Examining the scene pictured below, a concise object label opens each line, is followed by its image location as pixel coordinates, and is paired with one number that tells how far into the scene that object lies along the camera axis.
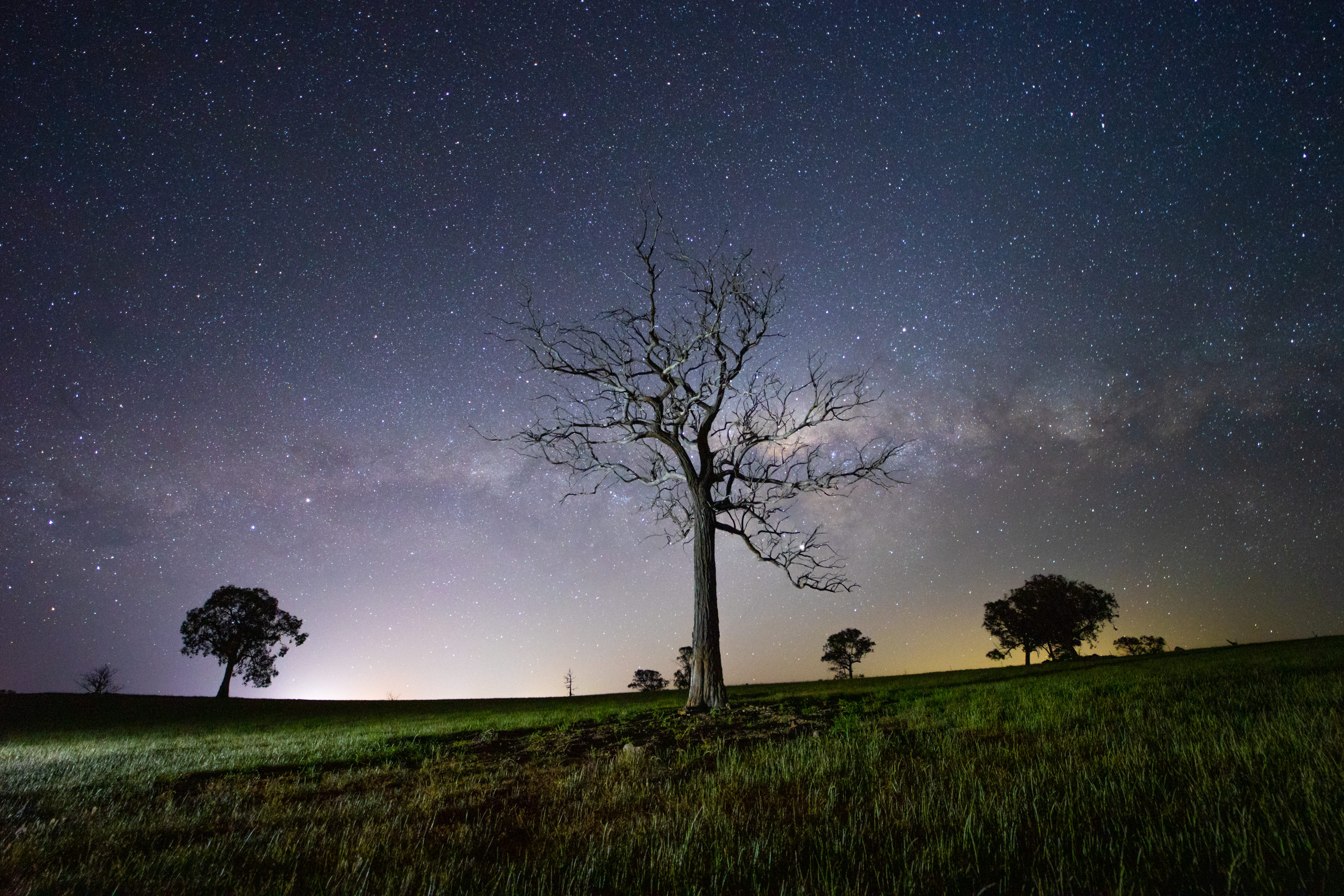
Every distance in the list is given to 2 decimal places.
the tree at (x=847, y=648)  68.75
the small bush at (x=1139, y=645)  70.75
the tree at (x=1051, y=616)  53.66
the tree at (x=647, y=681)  71.62
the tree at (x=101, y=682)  60.28
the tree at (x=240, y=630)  50.00
